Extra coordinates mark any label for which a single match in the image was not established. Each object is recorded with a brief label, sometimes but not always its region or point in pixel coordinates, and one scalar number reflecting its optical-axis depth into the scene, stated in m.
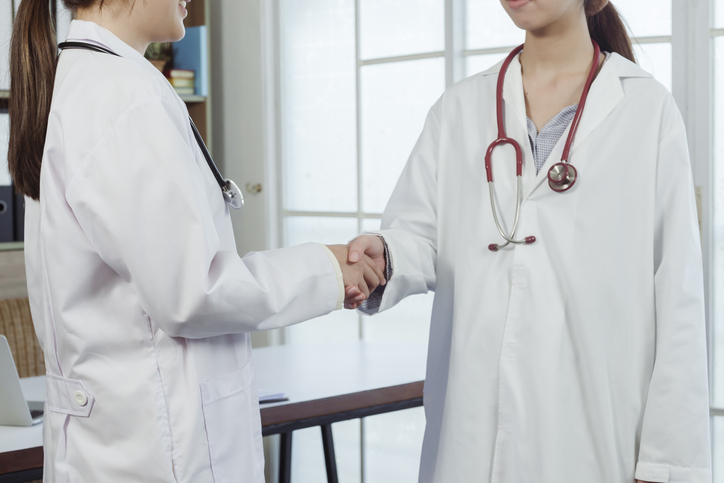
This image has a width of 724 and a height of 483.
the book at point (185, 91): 2.97
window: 2.58
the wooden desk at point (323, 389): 1.46
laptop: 1.49
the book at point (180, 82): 2.96
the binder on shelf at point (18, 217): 2.68
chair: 2.51
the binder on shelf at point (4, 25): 2.58
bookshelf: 3.00
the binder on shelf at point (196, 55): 2.95
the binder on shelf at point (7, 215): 2.63
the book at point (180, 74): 2.96
